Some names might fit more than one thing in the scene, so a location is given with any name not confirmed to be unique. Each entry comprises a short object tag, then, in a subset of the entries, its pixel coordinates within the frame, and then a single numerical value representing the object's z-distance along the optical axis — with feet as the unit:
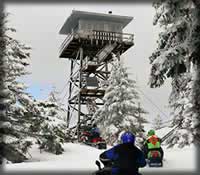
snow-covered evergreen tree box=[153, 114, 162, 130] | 143.76
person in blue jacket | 14.84
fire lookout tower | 98.94
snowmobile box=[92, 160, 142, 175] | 15.74
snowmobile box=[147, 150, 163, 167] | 31.24
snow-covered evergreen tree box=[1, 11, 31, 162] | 43.52
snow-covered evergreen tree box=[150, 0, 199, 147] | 29.71
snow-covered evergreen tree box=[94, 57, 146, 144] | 77.10
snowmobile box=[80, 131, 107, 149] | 68.66
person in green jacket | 31.53
